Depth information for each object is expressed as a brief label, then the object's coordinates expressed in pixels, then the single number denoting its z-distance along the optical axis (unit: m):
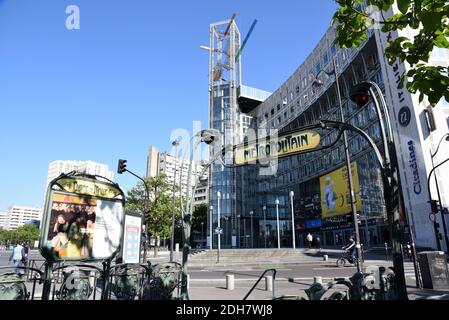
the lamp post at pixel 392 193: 4.82
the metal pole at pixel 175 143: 35.78
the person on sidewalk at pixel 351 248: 20.62
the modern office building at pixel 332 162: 31.34
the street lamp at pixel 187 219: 8.80
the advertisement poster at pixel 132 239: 12.41
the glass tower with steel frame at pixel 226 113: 67.81
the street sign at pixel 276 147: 5.84
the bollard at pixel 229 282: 12.48
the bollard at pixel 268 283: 12.11
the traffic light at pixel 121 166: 20.20
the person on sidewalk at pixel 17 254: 18.18
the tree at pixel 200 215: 81.25
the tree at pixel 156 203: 42.19
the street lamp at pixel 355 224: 14.40
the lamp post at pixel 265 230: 68.44
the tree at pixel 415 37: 4.57
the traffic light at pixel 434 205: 20.26
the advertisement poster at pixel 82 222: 6.21
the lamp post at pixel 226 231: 66.19
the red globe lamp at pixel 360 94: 6.18
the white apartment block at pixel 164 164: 117.31
